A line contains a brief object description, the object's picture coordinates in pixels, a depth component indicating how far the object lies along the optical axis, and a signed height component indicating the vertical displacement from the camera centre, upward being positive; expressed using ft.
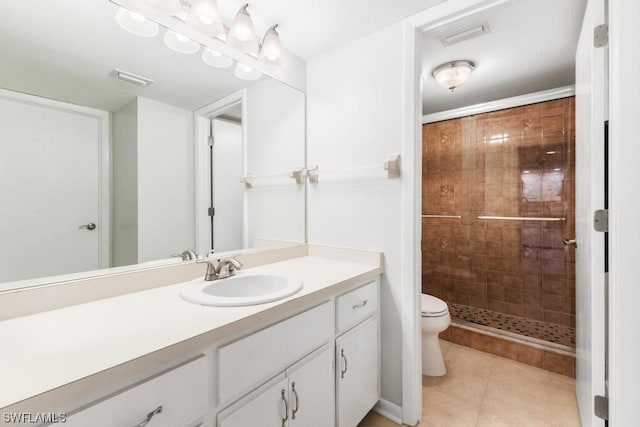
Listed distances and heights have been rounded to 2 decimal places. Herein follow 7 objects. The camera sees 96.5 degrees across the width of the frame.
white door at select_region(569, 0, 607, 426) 3.52 +0.04
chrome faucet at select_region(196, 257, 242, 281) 4.15 -0.85
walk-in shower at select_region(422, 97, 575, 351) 7.30 -0.27
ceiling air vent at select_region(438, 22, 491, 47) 4.87 +3.11
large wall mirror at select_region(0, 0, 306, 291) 3.06 +0.88
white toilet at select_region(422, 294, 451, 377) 6.23 -2.87
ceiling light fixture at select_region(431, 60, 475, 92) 6.14 +3.03
